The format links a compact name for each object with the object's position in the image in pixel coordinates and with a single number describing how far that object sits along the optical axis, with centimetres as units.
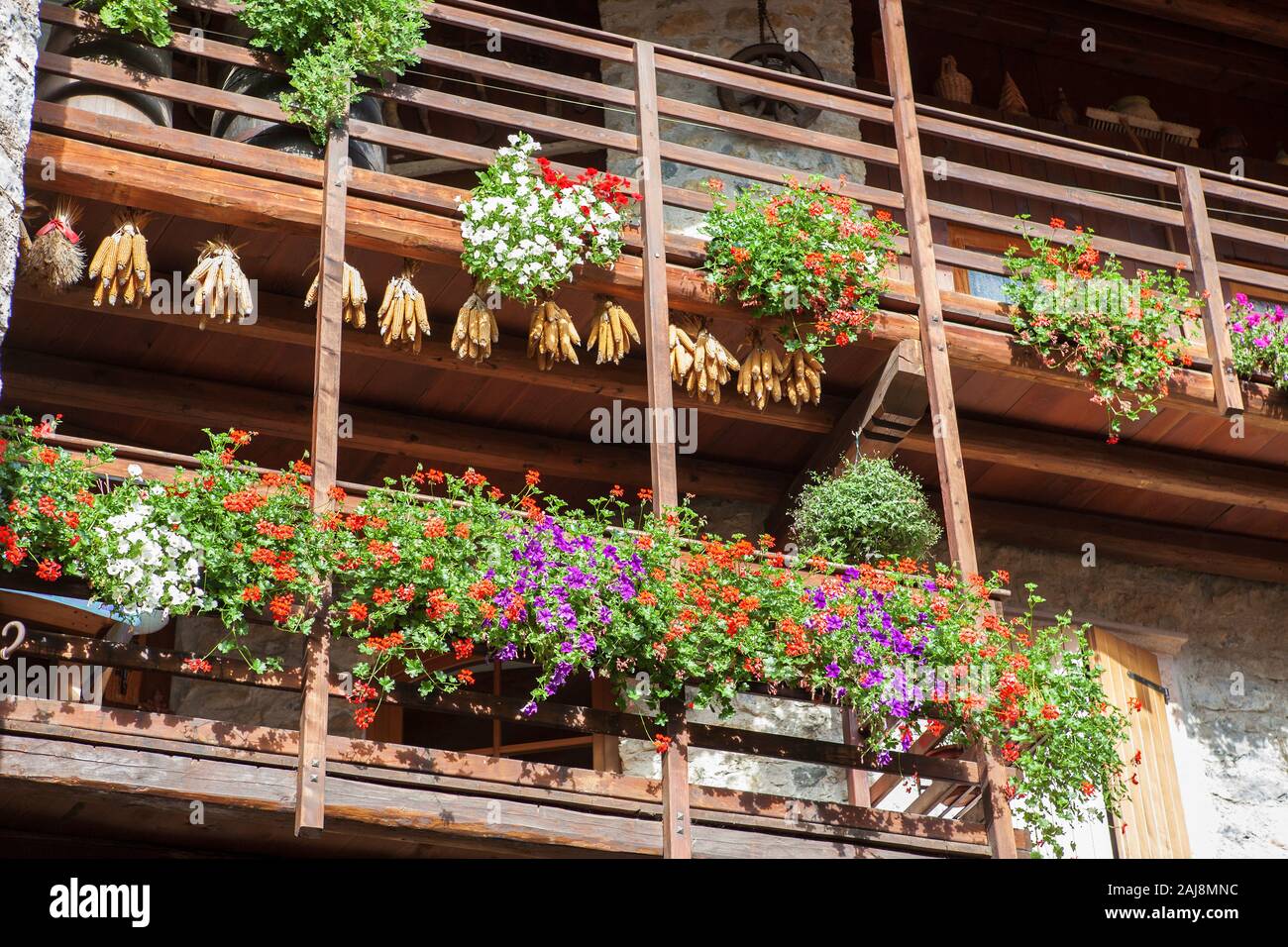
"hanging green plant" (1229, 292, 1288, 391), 945
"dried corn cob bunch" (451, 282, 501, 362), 820
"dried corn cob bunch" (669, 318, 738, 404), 850
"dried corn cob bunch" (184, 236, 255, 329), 789
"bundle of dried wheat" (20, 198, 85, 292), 759
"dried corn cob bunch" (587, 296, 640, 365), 841
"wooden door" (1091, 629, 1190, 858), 935
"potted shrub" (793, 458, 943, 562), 838
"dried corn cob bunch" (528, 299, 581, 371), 827
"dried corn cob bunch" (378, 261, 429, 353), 816
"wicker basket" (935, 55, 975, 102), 1212
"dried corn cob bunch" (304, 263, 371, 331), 797
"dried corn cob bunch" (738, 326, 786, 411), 860
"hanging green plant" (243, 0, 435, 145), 815
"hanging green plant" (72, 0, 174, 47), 795
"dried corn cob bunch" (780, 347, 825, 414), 860
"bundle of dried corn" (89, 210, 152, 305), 778
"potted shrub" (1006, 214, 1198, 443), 902
